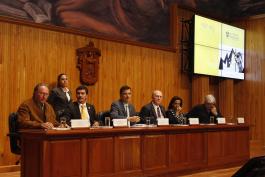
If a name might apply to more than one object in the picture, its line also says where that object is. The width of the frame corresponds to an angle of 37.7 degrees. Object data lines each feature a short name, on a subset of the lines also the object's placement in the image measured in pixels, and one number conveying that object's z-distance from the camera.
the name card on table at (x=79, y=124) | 4.66
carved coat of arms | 7.87
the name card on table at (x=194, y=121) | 6.38
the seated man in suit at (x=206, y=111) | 7.20
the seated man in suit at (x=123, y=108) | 5.96
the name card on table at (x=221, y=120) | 7.00
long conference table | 4.34
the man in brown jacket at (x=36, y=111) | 4.96
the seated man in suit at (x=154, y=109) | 6.42
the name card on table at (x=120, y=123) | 5.16
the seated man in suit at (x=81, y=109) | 5.77
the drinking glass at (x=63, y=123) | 4.71
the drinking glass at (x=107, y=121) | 5.22
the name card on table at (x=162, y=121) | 5.75
